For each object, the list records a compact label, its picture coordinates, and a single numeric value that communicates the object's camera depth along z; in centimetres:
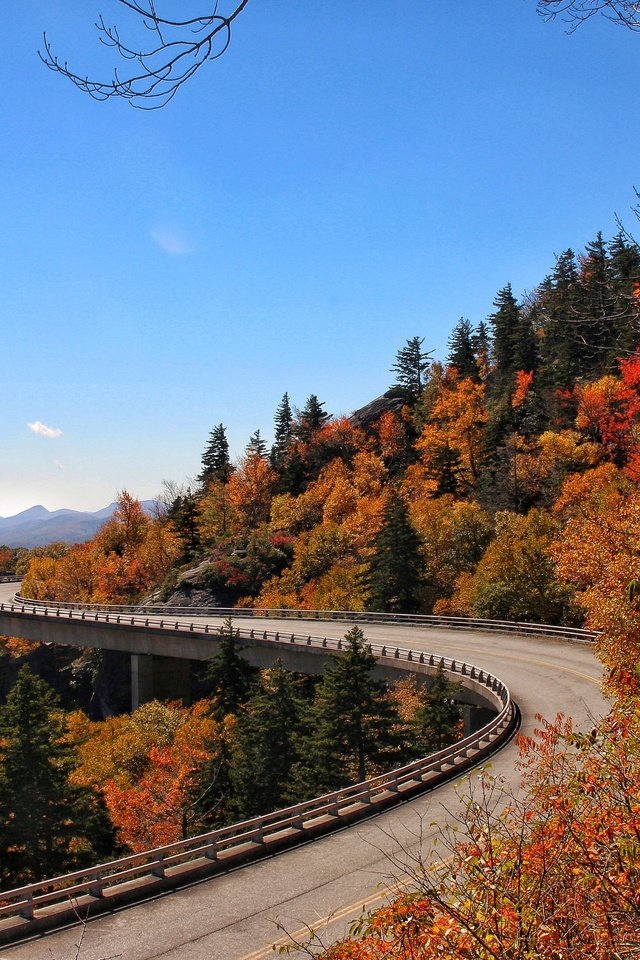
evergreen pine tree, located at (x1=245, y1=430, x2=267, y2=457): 11208
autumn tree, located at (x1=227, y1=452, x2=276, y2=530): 8969
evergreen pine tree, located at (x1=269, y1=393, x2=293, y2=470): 10865
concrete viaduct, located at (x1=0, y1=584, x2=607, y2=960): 1073
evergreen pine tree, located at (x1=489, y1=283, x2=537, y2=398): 9019
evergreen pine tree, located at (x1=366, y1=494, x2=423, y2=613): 5384
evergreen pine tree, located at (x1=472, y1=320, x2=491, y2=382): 10581
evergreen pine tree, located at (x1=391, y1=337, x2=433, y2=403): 10712
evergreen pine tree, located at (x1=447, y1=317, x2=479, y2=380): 9944
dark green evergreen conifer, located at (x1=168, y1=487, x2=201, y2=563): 8550
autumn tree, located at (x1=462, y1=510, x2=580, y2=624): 4472
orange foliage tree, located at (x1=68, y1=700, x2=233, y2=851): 3425
